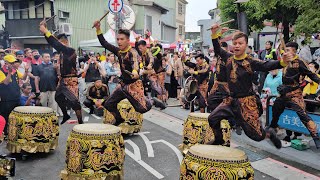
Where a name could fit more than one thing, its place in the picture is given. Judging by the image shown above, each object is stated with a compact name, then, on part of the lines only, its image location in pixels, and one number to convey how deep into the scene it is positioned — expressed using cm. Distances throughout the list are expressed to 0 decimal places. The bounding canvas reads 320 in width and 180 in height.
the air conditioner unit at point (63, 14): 2720
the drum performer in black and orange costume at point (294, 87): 691
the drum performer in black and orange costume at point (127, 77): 669
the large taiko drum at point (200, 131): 656
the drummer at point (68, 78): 738
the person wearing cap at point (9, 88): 722
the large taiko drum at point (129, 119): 841
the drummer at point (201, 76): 977
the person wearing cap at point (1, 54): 1061
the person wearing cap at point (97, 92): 1101
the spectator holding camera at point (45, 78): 1083
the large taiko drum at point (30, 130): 646
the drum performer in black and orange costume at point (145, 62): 1020
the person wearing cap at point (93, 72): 1209
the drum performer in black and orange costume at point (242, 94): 506
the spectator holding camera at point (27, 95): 978
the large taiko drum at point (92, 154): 509
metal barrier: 755
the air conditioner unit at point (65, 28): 2284
